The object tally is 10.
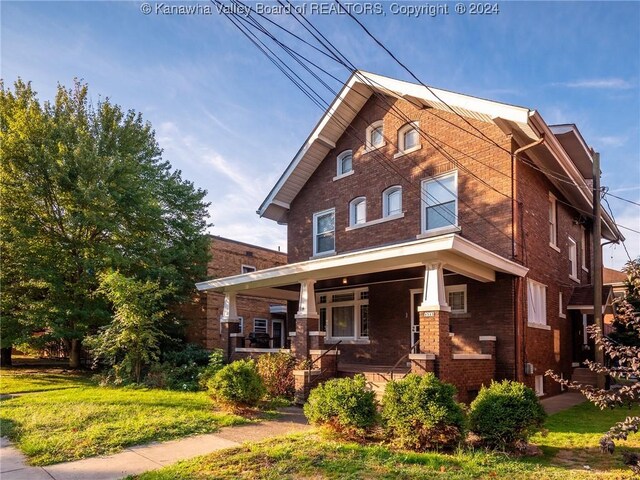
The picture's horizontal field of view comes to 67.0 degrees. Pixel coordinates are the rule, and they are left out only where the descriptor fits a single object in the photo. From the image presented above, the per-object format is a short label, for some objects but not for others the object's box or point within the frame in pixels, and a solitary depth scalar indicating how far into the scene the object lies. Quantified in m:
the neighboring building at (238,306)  21.66
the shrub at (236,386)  9.80
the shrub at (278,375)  11.98
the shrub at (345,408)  7.58
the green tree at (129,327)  14.25
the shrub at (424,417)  7.17
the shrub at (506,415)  7.10
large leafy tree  16.64
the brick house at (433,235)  11.46
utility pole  13.66
